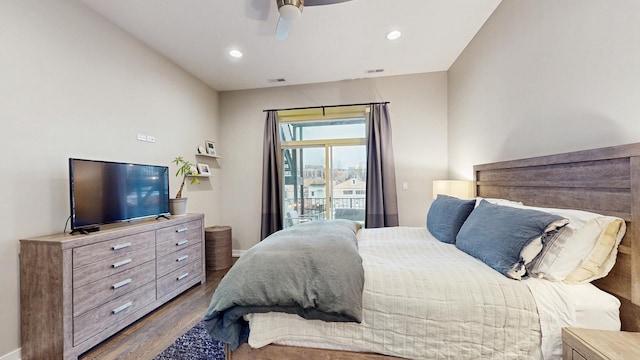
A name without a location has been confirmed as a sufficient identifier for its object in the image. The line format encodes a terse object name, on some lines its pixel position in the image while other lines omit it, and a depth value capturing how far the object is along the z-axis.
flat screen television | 1.93
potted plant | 2.99
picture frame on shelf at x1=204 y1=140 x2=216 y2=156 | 3.92
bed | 1.16
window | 3.98
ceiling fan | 1.80
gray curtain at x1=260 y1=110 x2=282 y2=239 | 3.99
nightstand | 0.92
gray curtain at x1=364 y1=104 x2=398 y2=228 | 3.67
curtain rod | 3.78
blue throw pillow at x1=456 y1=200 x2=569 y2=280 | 1.28
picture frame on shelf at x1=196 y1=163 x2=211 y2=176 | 3.63
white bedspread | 1.19
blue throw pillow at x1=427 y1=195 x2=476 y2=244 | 2.05
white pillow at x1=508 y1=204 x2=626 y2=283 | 1.20
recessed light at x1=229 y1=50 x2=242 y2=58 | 2.96
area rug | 1.75
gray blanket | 1.26
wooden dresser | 1.65
